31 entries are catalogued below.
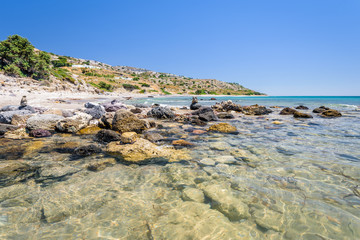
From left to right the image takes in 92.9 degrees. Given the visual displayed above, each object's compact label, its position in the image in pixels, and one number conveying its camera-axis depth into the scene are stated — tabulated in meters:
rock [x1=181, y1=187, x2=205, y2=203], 2.55
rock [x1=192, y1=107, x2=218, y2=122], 10.20
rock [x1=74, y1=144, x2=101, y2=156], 4.38
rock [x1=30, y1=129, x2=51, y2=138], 5.98
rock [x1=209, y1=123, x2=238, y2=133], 7.15
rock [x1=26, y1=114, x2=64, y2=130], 6.64
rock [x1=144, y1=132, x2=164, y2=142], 5.77
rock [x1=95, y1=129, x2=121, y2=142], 5.65
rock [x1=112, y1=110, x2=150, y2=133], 7.01
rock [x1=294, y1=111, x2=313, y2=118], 11.30
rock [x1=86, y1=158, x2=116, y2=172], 3.57
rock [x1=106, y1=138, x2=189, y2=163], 4.16
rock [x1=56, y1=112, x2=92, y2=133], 6.74
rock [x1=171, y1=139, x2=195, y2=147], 5.18
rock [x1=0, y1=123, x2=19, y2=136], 6.02
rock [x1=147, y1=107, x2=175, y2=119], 11.48
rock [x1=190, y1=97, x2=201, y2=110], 16.79
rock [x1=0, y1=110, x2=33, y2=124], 7.46
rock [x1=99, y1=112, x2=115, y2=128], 7.48
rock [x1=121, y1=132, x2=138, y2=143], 5.02
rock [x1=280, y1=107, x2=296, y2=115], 13.55
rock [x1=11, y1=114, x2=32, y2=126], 7.27
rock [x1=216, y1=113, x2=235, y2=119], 11.68
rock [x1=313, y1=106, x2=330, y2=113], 14.58
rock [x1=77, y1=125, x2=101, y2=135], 6.72
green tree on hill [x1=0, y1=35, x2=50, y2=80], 34.81
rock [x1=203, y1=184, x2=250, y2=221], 2.22
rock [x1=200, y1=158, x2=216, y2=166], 3.77
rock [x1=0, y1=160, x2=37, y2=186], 3.00
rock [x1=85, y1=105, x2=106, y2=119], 9.77
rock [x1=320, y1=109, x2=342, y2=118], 11.94
